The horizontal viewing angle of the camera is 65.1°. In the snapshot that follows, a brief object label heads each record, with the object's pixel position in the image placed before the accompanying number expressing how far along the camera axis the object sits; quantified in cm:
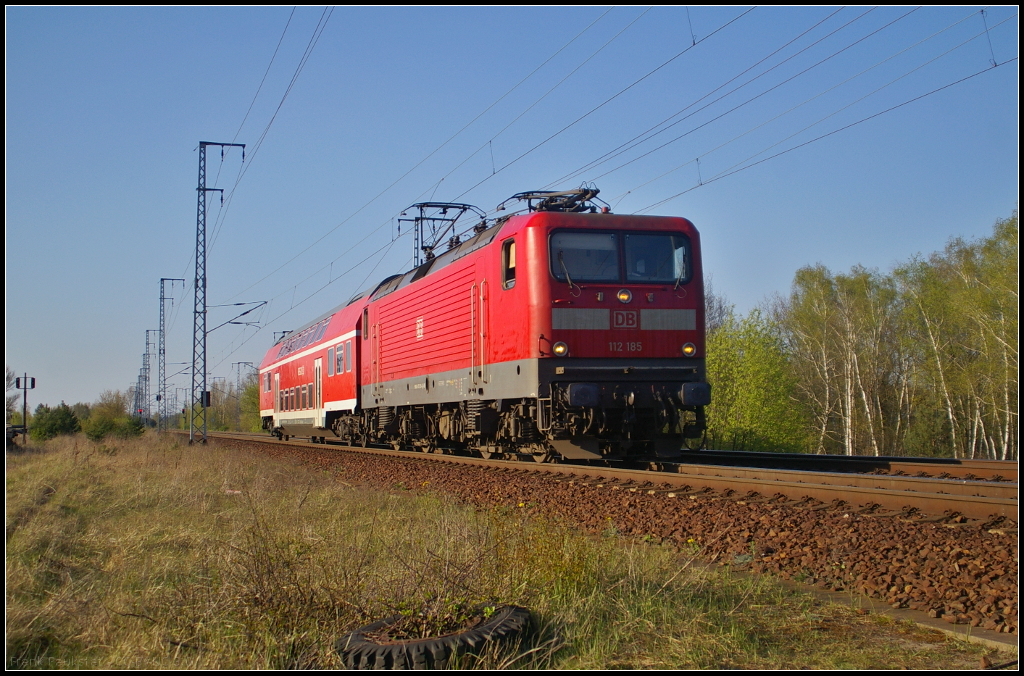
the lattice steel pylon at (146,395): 6906
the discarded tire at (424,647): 378
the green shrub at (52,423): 3475
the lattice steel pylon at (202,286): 2656
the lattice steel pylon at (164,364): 5319
